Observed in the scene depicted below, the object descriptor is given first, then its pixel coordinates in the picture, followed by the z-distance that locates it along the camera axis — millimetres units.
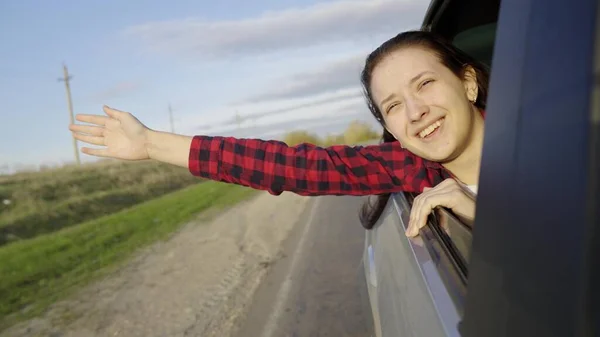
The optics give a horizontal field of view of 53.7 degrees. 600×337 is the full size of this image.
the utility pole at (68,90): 38438
